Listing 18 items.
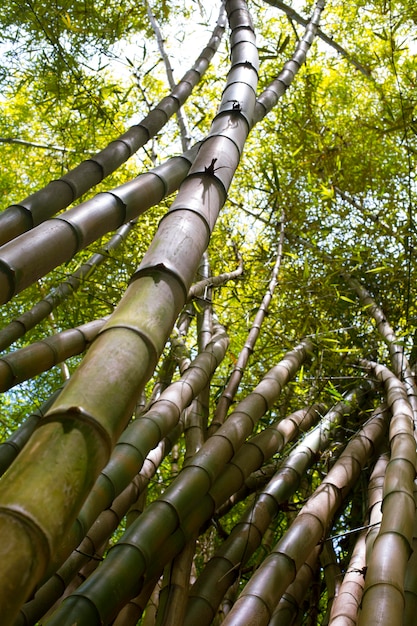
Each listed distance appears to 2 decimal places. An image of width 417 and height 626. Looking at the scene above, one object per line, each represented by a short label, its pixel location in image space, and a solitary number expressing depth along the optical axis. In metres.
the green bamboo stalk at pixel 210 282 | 2.92
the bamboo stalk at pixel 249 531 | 1.86
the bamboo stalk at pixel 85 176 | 1.75
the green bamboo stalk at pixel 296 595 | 2.02
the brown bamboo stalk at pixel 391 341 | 2.56
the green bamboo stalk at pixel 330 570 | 2.08
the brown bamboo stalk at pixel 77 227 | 1.40
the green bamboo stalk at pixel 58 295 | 2.39
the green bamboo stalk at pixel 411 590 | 1.63
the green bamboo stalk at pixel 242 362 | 2.51
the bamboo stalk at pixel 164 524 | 1.51
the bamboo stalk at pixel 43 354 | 2.00
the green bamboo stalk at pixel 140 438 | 1.71
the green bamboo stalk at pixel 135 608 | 1.84
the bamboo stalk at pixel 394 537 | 1.37
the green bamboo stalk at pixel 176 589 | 1.71
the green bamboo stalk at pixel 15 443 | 2.21
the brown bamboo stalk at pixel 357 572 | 1.66
